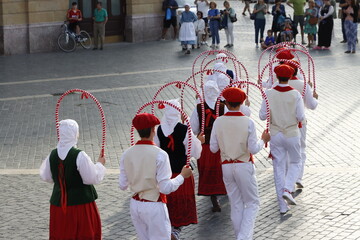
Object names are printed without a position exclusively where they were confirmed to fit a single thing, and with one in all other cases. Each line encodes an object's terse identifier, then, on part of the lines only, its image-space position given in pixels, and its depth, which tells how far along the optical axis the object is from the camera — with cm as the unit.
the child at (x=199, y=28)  2780
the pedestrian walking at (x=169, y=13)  2966
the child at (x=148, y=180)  731
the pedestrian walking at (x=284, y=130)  987
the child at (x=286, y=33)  2669
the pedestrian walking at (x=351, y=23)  2525
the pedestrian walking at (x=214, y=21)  2748
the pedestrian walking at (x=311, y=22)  2723
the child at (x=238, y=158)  852
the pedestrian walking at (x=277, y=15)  2723
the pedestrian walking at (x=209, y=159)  1009
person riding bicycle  2722
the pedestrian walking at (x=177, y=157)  884
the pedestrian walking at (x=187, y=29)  2645
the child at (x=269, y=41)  2684
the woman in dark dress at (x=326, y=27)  2655
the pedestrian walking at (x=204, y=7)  2985
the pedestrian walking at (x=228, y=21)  2759
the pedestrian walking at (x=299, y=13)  2831
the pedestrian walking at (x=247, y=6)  3812
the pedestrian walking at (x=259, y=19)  2797
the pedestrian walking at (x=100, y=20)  2753
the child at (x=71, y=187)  753
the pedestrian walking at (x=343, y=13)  2602
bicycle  2727
